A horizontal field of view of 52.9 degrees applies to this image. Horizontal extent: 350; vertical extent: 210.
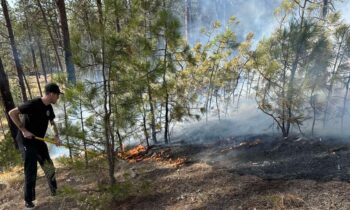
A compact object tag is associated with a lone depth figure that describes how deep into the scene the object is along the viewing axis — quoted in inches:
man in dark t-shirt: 179.6
